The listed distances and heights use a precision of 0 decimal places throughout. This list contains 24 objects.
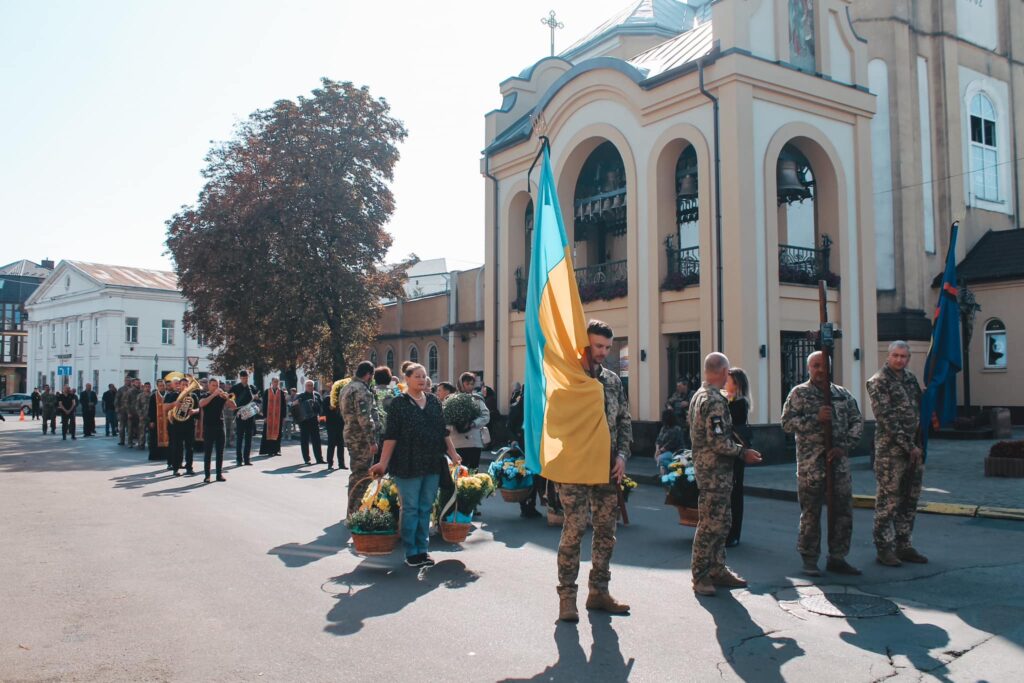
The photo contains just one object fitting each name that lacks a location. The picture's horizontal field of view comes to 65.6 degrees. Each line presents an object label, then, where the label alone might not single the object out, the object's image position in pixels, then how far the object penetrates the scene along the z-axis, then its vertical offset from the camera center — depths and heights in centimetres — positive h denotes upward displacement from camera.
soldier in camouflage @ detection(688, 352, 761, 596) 629 -68
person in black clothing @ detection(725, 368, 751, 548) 781 -38
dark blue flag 949 +33
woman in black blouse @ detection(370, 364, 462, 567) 720 -67
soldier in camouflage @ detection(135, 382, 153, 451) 2230 -74
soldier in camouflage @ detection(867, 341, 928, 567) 716 -66
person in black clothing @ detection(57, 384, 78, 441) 2705 -81
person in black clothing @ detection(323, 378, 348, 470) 1512 -100
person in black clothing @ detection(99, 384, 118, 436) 2833 -95
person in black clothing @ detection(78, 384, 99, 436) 2884 -93
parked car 5878 -137
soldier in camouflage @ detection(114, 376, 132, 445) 2403 -72
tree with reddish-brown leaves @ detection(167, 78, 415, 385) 2795 +540
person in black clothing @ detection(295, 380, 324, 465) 1695 -75
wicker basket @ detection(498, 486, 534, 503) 985 -139
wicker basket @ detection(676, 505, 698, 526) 841 -144
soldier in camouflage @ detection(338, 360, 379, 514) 905 -48
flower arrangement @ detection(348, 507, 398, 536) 732 -129
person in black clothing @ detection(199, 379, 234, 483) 1359 -59
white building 5981 +463
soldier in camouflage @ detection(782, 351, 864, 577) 682 -73
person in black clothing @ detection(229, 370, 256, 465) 1706 -91
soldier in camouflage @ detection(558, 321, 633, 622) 556 -91
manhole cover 575 -167
